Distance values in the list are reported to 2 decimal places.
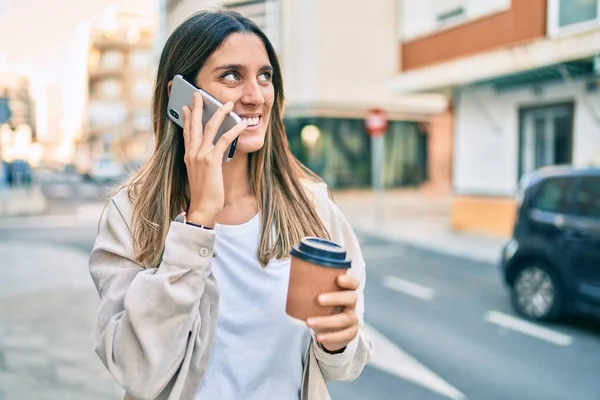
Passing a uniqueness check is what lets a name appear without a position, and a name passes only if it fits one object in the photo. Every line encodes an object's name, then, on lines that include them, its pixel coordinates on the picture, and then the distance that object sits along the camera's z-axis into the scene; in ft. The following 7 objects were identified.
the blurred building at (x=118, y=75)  188.03
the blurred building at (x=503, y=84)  29.96
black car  18.22
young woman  3.59
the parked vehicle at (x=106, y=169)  104.12
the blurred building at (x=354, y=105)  60.80
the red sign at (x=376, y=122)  43.86
